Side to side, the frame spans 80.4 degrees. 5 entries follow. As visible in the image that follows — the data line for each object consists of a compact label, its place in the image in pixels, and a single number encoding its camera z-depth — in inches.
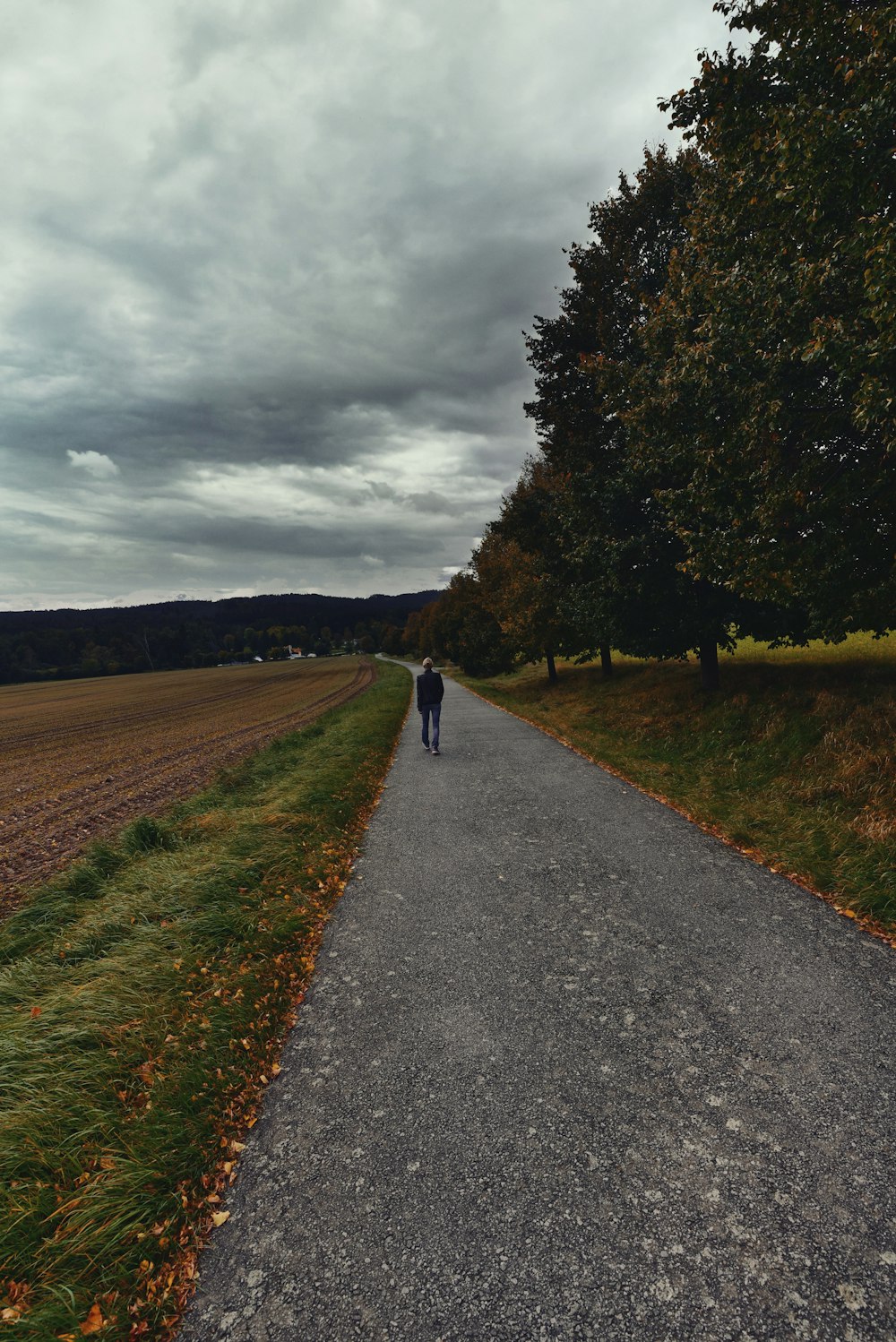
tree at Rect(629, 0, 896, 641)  251.1
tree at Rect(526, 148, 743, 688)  512.7
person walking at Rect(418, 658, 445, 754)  522.9
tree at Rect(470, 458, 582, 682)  784.3
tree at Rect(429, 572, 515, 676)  1293.1
